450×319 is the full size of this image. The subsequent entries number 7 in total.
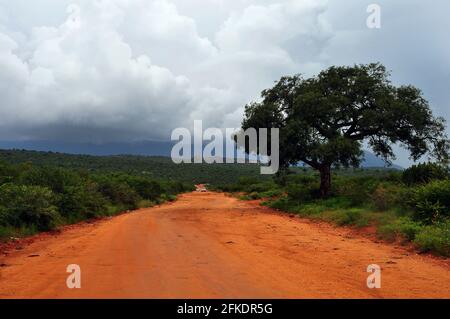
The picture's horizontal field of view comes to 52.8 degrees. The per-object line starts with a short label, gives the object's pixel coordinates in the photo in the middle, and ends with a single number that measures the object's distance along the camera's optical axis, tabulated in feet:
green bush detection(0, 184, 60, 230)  50.47
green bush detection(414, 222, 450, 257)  35.21
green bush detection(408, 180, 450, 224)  46.03
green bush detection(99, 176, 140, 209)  95.96
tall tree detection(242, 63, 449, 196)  82.74
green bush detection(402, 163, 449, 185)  65.62
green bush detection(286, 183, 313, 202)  91.57
